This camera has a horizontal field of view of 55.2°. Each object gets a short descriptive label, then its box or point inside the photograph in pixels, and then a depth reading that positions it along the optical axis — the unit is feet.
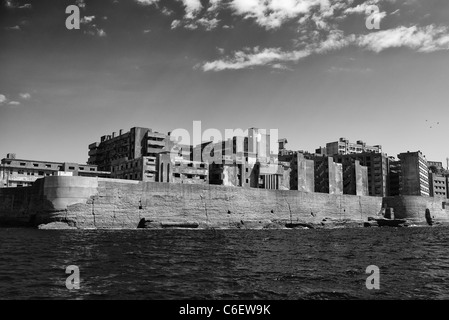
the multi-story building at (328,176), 428.15
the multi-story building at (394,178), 488.85
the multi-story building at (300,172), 405.86
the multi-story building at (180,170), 306.14
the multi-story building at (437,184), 530.68
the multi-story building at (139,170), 303.27
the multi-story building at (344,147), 586.45
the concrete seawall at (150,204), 187.83
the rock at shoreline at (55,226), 181.16
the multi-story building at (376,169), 476.54
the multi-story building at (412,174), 457.68
